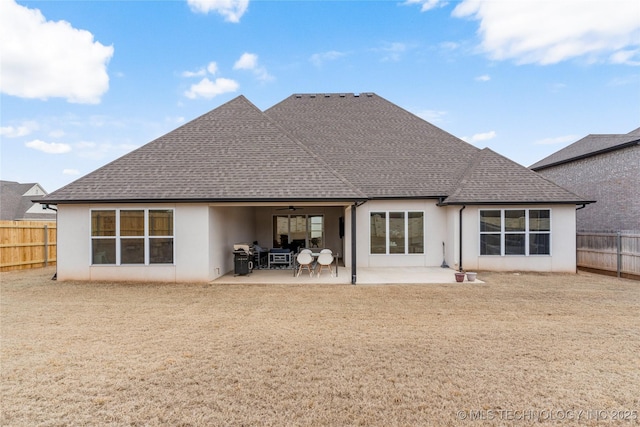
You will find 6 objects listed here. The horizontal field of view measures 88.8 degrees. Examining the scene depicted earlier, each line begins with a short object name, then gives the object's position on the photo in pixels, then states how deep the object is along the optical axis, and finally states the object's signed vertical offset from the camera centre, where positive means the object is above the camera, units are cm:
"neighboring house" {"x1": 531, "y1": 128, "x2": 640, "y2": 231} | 1479 +193
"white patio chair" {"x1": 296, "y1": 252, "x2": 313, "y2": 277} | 1164 -149
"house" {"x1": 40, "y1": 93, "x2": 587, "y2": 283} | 1072 +56
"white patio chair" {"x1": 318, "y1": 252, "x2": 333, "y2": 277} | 1162 -149
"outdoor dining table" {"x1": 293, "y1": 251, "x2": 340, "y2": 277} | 1192 -181
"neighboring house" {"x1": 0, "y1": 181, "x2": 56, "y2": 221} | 3054 +139
